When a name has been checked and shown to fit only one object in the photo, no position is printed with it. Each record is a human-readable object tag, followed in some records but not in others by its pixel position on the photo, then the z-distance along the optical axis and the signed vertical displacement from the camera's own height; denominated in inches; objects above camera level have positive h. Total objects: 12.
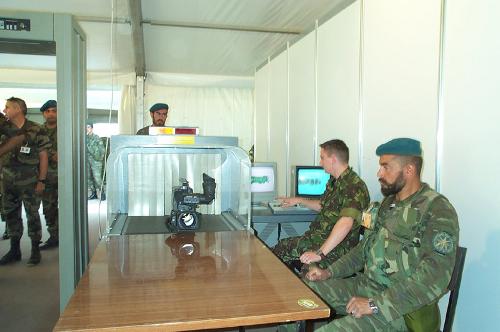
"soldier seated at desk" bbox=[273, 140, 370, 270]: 92.4 -16.9
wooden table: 43.4 -18.7
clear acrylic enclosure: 82.7 -8.4
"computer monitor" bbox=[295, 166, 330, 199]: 134.8 -10.1
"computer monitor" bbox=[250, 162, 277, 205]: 138.8 -11.1
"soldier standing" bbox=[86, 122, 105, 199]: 323.0 -8.4
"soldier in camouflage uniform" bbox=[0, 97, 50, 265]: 150.2 -12.9
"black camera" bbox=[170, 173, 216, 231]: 81.3 -12.4
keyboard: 120.4 -18.3
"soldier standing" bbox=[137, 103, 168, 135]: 157.2 +15.6
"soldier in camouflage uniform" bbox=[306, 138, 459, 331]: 59.8 -18.4
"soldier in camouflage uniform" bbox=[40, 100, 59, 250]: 157.6 -11.6
